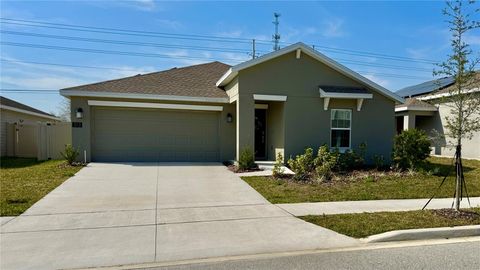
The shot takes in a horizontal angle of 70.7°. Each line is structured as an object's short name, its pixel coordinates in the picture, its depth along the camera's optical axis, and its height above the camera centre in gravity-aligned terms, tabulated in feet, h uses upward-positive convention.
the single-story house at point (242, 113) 45.37 +2.17
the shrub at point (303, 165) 37.29 -4.37
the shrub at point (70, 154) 43.73 -3.49
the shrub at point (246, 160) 42.04 -4.00
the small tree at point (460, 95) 23.25 +2.40
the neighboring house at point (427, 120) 59.52 +1.87
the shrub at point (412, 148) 41.14 -2.36
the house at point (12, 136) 62.10 -1.66
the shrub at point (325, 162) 37.19 -4.01
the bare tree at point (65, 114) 167.20 +6.82
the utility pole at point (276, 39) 131.34 +34.60
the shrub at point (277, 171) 38.23 -4.86
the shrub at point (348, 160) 42.55 -4.11
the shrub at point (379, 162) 44.34 -4.41
